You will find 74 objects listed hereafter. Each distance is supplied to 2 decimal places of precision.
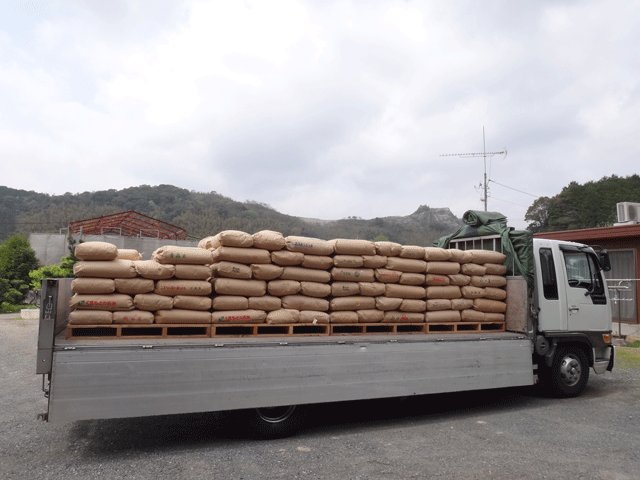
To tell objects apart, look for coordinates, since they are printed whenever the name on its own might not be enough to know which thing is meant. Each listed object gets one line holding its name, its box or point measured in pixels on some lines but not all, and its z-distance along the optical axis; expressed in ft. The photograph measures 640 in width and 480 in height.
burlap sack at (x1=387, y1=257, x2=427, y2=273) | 19.13
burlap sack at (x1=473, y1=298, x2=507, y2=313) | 20.89
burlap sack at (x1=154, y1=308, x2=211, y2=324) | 15.55
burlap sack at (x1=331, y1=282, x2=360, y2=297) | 18.07
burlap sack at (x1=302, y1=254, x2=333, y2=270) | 17.70
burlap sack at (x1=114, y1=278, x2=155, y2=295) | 15.21
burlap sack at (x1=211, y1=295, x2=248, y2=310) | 16.22
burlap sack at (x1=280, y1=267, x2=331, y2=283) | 17.40
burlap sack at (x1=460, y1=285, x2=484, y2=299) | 20.66
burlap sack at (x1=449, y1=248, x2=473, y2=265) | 20.65
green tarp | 21.06
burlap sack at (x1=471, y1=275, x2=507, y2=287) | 20.97
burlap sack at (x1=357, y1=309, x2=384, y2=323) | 18.37
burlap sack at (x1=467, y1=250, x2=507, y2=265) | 21.14
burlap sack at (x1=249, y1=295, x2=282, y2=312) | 16.75
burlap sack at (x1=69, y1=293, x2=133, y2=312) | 14.69
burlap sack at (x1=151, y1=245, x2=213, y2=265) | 15.78
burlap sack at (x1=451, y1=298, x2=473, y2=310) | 20.34
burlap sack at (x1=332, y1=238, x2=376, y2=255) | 18.15
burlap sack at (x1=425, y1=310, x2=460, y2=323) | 19.77
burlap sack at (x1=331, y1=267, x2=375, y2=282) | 18.15
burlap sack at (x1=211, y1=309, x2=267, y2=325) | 16.11
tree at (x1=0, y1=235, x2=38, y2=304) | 66.59
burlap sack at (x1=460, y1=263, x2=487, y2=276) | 20.72
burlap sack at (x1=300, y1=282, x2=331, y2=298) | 17.57
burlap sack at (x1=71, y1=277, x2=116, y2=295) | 14.73
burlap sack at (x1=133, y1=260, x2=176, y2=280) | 15.44
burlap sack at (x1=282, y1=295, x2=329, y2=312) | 17.31
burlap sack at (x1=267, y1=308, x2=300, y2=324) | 16.80
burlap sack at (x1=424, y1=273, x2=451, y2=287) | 19.92
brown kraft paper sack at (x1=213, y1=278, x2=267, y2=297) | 16.33
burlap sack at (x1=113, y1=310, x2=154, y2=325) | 15.05
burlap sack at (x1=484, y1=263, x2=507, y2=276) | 21.36
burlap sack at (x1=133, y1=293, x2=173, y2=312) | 15.35
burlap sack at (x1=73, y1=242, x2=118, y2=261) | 15.05
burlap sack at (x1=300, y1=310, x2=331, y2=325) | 17.29
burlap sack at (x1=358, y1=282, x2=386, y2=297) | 18.49
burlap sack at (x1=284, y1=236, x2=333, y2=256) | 17.48
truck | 13.47
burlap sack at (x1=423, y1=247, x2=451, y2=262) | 20.03
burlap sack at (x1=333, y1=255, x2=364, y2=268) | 18.12
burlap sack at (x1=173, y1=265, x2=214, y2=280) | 15.90
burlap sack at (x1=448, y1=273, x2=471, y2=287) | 20.49
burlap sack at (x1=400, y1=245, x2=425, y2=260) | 19.56
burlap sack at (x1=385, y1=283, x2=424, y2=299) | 18.98
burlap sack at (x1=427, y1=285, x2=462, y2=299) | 19.90
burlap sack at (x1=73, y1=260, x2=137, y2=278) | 14.93
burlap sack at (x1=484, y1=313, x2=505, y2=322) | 21.07
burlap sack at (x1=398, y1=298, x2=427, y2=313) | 19.25
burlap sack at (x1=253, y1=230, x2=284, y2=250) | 16.93
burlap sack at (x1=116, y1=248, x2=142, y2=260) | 20.21
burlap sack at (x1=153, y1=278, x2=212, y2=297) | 15.62
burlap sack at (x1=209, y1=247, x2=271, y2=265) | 16.53
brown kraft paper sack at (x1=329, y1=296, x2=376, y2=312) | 17.98
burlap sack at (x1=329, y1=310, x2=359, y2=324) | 17.83
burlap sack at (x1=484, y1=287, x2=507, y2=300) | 21.19
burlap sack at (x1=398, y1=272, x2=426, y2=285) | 19.30
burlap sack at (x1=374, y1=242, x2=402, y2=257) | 19.02
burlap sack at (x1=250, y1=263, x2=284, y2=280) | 16.87
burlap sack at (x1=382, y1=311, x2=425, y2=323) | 18.93
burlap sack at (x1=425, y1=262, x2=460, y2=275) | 19.92
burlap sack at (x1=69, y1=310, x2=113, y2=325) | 14.55
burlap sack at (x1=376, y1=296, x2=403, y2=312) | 18.70
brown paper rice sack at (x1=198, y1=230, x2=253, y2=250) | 16.56
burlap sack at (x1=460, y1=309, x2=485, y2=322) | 20.54
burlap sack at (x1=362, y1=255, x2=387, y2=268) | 18.67
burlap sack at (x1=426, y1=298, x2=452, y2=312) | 19.81
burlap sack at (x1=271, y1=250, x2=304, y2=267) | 17.21
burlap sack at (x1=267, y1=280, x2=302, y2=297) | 17.13
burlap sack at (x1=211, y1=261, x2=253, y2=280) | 16.47
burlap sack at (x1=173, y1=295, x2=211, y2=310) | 15.75
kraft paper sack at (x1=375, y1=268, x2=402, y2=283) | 18.80
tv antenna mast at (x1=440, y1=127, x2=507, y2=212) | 107.20
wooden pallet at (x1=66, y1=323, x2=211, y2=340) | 14.73
